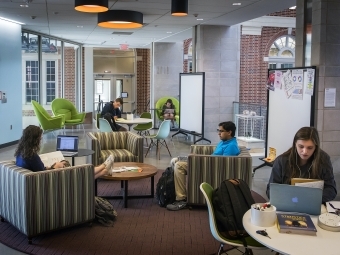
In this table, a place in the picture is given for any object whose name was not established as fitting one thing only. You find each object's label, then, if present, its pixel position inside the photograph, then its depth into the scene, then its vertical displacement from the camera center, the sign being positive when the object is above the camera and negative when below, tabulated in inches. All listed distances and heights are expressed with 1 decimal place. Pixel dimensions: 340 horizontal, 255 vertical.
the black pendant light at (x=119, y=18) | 338.6 +59.8
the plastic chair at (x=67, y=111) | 536.4 -23.3
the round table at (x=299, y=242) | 92.6 -33.2
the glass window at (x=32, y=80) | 526.3 +15.1
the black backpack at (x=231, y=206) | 121.6 -32.5
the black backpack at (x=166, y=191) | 216.7 -49.5
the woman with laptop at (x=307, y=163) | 127.0 -20.5
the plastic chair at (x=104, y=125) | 344.5 -25.6
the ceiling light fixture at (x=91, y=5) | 253.4 +52.0
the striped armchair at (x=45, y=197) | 163.9 -41.7
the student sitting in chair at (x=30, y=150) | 172.2 -23.2
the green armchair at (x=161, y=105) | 557.3 -15.6
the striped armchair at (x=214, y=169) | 204.8 -36.0
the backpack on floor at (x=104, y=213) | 189.3 -53.5
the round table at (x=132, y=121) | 376.8 -24.9
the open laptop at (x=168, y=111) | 536.1 -21.5
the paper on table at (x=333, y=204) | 118.5 -31.2
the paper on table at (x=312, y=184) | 113.3 -23.5
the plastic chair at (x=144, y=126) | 422.7 -32.7
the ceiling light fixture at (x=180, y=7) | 279.1 +56.4
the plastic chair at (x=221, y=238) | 118.9 -40.4
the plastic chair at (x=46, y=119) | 454.0 -28.8
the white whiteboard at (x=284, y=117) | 246.7 -13.3
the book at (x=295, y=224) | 101.4 -31.2
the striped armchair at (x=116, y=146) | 265.6 -34.1
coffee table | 204.2 -39.5
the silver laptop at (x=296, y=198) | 109.2 -26.7
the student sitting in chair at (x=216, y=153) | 207.3 -29.0
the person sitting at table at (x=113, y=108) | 386.0 -13.4
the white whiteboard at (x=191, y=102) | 420.5 -7.9
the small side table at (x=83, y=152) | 228.4 -32.5
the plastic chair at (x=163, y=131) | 350.6 -31.1
